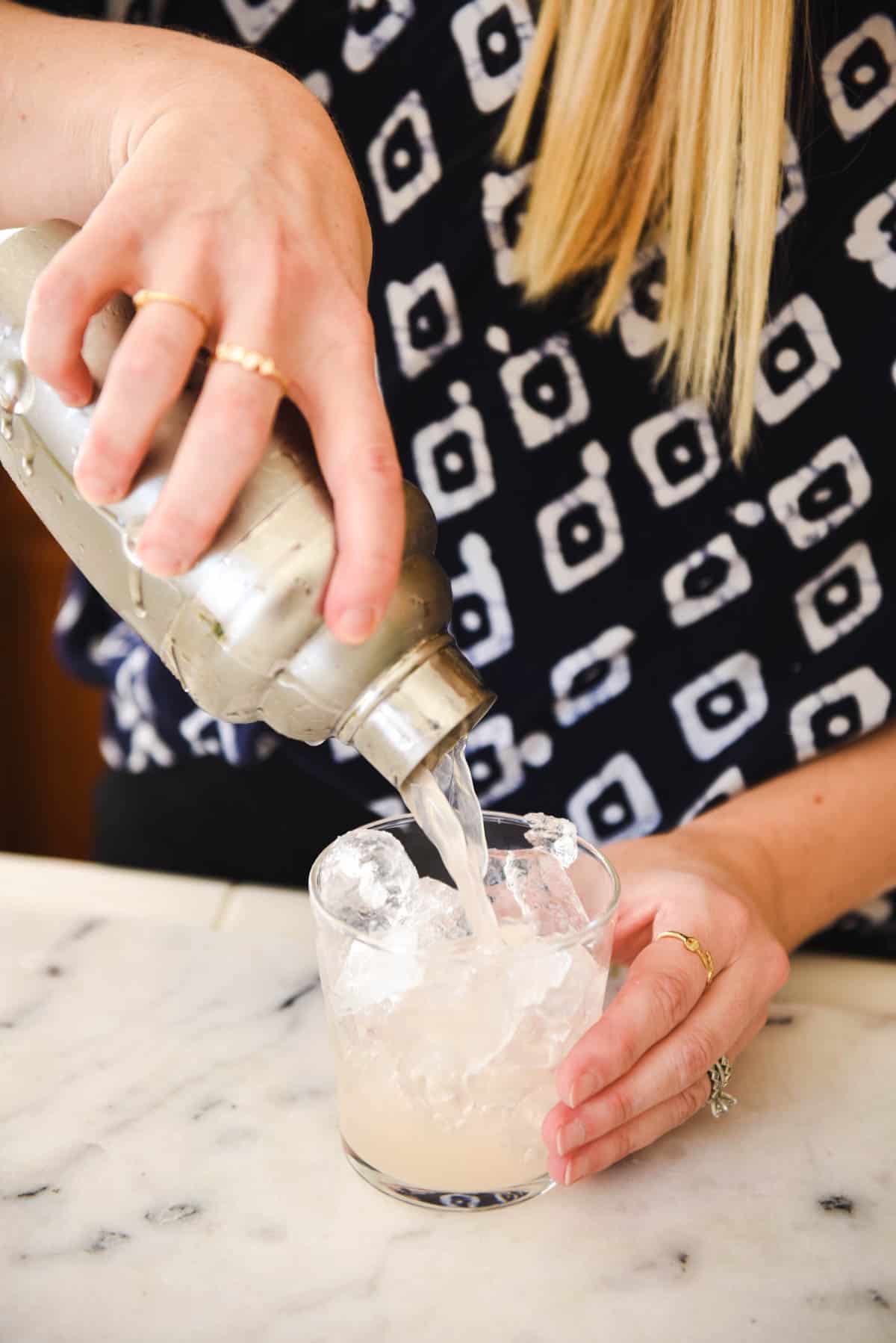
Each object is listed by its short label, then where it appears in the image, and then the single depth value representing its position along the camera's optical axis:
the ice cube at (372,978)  0.65
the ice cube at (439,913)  0.71
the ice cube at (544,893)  0.73
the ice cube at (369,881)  0.71
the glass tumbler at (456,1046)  0.65
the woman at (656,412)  0.91
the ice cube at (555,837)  0.75
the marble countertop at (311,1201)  0.64
